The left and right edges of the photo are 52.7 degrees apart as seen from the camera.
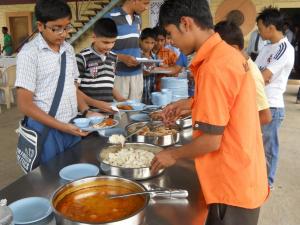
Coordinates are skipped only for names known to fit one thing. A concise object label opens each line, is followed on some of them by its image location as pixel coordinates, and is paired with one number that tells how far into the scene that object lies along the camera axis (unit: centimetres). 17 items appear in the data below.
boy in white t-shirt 258
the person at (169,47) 402
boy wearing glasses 146
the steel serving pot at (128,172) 122
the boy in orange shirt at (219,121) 97
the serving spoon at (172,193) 110
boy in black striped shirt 209
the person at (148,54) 329
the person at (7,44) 977
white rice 130
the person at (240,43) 175
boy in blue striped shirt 293
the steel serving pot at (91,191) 88
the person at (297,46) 834
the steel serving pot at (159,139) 159
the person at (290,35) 748
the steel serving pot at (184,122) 188
